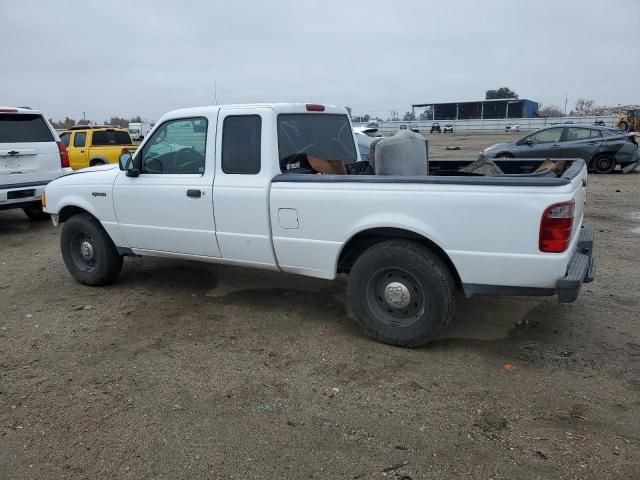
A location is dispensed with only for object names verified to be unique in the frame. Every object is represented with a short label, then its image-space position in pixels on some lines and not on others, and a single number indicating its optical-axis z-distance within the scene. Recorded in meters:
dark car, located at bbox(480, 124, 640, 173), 15.22
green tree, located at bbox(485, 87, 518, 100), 105.75
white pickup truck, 3.68
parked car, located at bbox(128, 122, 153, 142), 44.98
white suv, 8.52
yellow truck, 14.52
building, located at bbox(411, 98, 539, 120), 82.38
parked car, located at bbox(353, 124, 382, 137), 21.14
